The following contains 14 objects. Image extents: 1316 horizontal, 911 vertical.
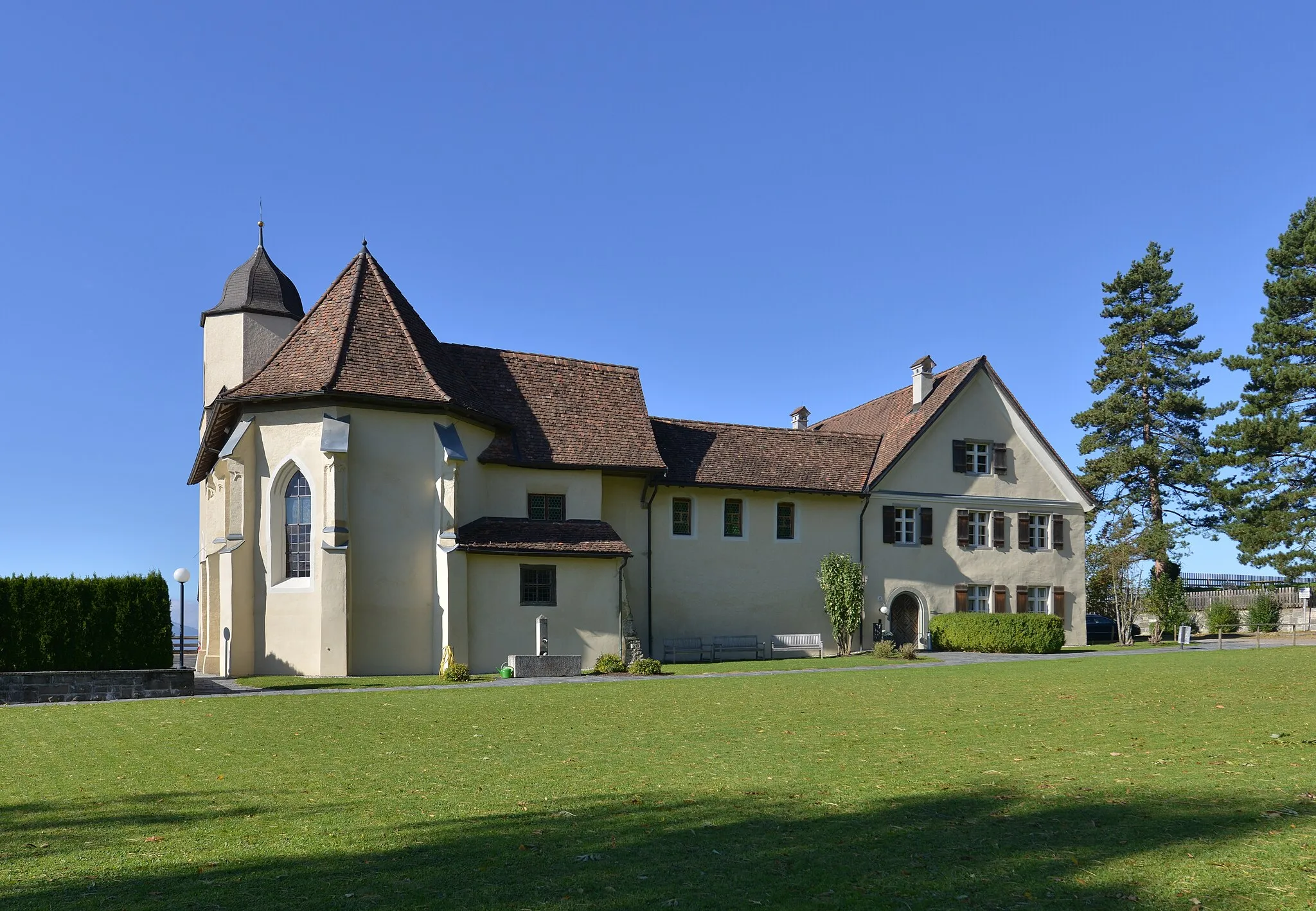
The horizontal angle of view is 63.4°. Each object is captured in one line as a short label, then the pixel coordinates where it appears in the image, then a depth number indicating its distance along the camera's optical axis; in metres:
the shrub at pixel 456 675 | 25.69
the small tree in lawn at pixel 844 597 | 35.53
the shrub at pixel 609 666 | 28.06
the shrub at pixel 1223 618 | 42.31
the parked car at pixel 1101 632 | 45.62
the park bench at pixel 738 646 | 34.66
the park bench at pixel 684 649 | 33.78
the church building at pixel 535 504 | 28.67
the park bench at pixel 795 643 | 35.78
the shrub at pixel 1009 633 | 35.09
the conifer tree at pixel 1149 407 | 54.62
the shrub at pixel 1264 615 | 42.91
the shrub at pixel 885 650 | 32.94
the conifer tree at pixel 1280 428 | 50.38
